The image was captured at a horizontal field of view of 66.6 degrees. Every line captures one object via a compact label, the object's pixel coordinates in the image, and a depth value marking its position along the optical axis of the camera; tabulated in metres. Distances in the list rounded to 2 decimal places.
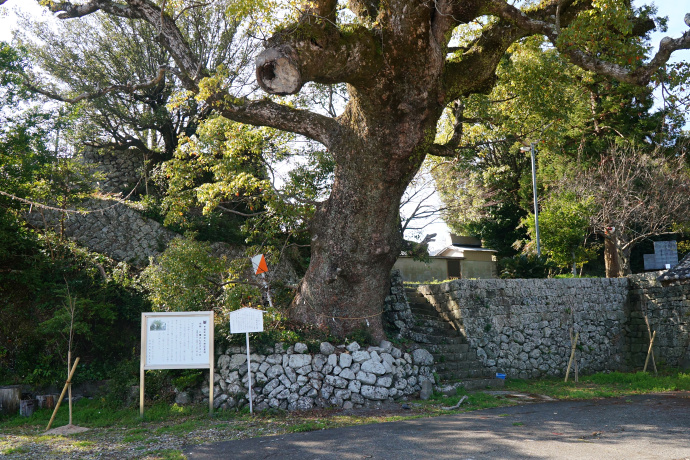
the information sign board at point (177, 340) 7.79
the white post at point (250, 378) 7.68
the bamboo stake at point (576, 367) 10.99
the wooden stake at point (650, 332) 11.86
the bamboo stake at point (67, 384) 7.15
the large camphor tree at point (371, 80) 7.68
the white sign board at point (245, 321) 7.89
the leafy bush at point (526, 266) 14.77
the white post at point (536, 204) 15.94
